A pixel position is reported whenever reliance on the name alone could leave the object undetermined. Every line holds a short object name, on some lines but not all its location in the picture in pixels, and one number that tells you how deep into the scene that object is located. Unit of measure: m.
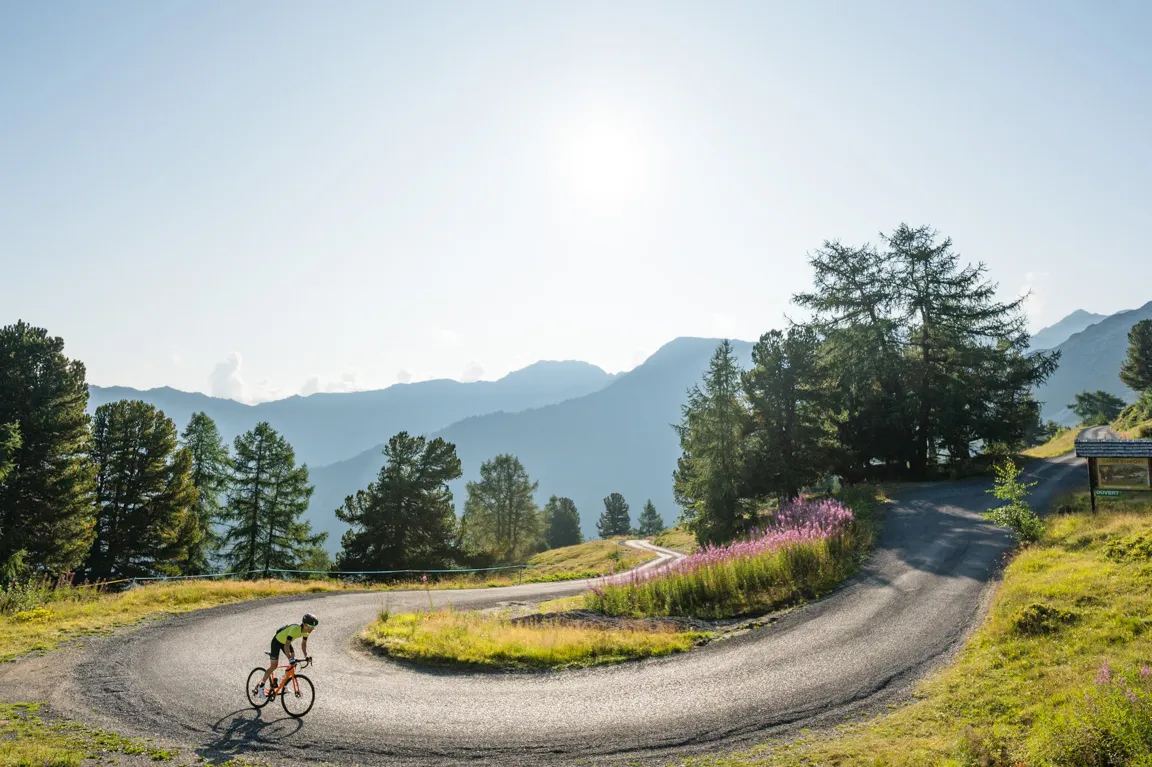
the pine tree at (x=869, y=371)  36.59
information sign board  18.17
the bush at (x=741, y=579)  17.55
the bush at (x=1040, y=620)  10.97
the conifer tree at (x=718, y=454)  29.05
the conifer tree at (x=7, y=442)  24.84
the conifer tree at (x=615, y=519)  108.75
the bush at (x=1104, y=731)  6.38
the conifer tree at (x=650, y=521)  116.69
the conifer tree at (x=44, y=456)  30.89
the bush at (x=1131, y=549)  13.43
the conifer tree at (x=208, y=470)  49.50
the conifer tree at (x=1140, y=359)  68.00
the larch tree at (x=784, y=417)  30.05
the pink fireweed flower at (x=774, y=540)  19.38
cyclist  11.32
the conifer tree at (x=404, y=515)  46.44
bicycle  11.09
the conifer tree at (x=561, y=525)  102.00
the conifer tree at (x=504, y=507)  77.31
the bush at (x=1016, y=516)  17.86
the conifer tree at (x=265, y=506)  46.94
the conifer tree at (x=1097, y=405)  96.44
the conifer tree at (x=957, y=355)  36.03
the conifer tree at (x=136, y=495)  39.03
